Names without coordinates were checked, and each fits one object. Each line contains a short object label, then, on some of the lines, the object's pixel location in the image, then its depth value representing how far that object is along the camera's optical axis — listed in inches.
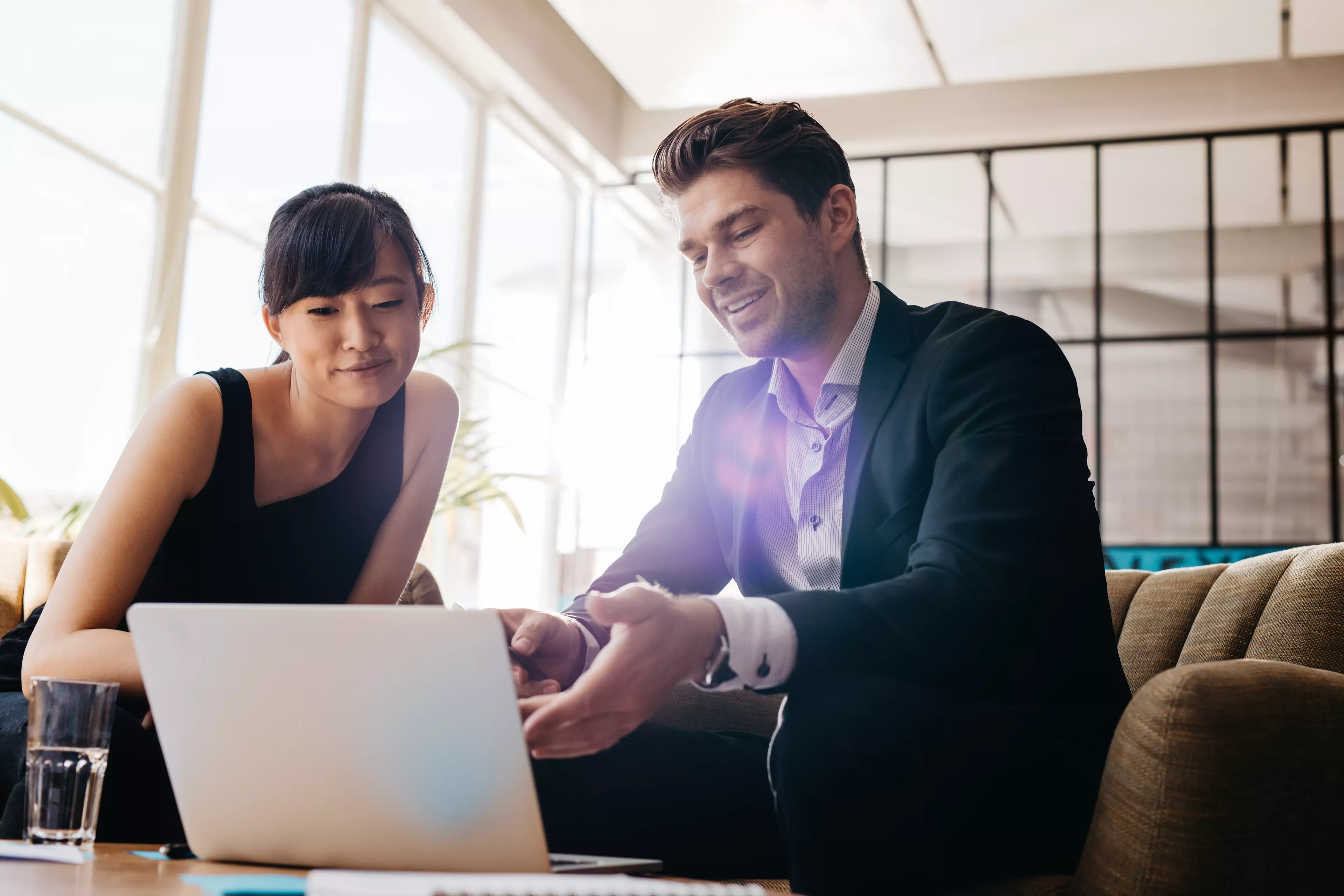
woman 57.5
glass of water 39.5
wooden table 30.8
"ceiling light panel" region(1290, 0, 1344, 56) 218.8
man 38.3
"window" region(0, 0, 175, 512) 141.3
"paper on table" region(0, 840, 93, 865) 36.4
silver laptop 31.3
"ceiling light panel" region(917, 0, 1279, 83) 222.5
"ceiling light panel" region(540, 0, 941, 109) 225.3
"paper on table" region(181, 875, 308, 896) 29.3
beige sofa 36.9
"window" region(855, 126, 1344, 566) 264.1
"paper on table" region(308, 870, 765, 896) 25.4
